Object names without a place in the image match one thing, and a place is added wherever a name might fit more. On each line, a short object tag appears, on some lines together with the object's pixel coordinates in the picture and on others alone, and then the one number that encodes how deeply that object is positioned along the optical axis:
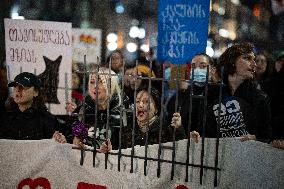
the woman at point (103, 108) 4.48
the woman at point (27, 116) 4.66
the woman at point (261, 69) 6.98
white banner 3.57
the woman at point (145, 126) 4.12
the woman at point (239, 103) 3.92
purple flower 3.95
